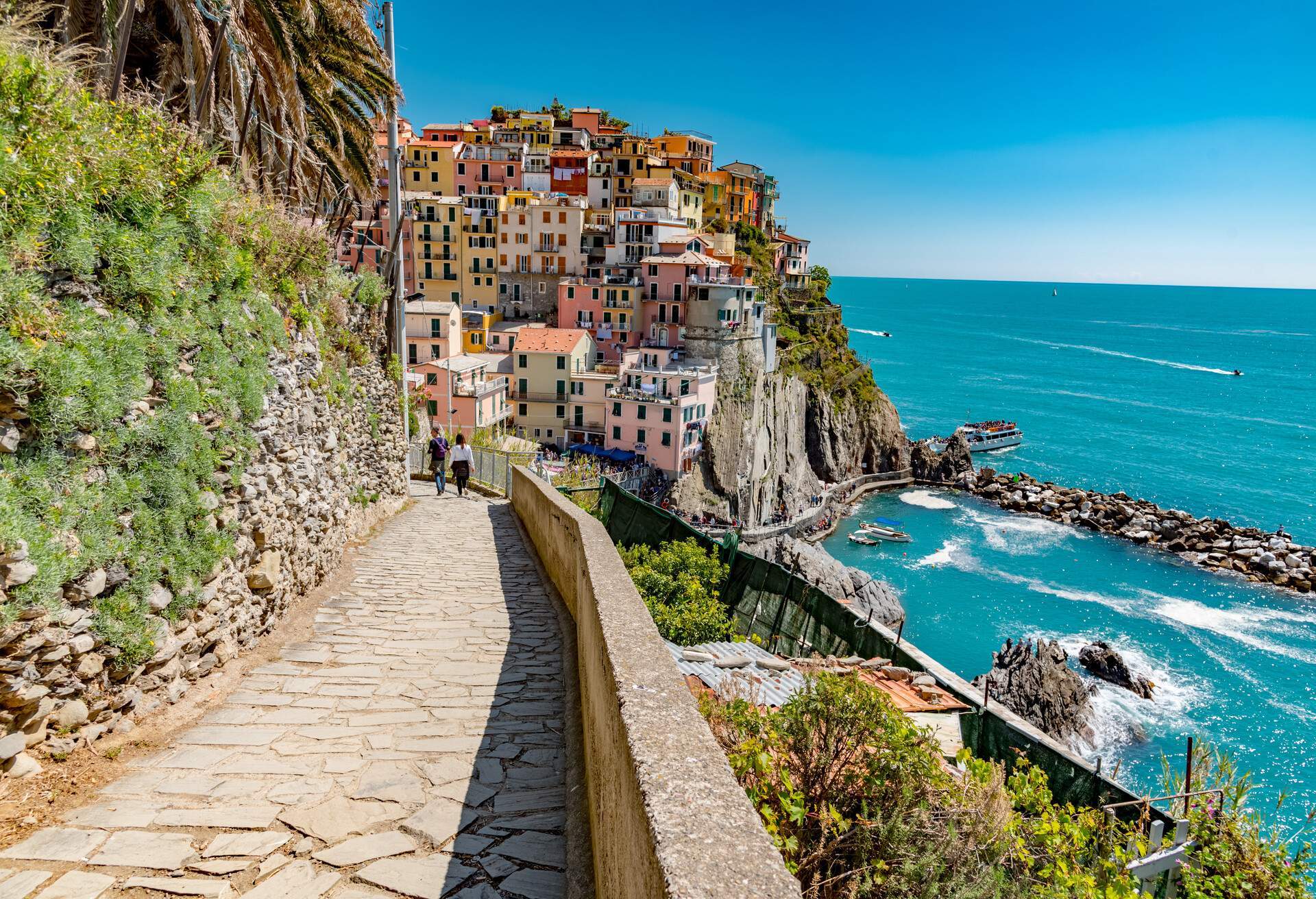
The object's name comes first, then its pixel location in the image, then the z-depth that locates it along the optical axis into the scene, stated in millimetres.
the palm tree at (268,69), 11039
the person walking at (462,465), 16547
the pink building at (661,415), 53844
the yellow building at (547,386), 56094
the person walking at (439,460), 16750
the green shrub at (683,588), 10789
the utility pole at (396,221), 15000
